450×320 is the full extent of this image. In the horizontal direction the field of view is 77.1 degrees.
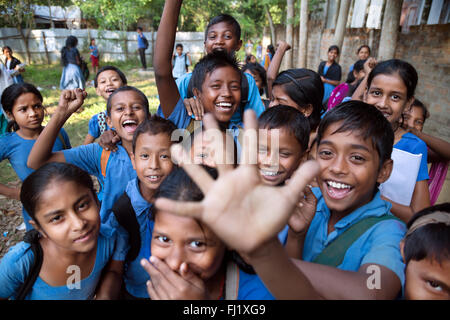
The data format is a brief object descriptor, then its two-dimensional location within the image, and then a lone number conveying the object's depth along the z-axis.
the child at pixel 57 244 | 1.21
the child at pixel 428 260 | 0.96
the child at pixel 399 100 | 1.72
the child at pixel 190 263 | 0.96
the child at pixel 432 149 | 2.03
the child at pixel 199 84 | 1.88
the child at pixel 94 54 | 12.18
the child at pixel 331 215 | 0.79
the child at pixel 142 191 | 1.48
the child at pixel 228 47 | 2.43
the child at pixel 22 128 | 2.14
